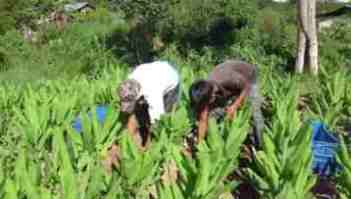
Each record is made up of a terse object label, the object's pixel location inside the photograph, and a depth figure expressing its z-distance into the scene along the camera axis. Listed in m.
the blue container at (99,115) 4.27
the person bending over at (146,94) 3.13
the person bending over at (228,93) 3.42
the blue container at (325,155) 3.38
